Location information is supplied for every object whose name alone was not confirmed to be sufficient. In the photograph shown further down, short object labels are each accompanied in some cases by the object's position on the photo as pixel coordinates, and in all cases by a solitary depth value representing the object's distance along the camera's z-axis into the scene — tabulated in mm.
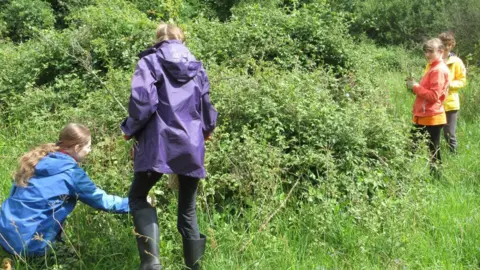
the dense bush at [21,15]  18203
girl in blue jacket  3035
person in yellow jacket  5480
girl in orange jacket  4902
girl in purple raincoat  2738
